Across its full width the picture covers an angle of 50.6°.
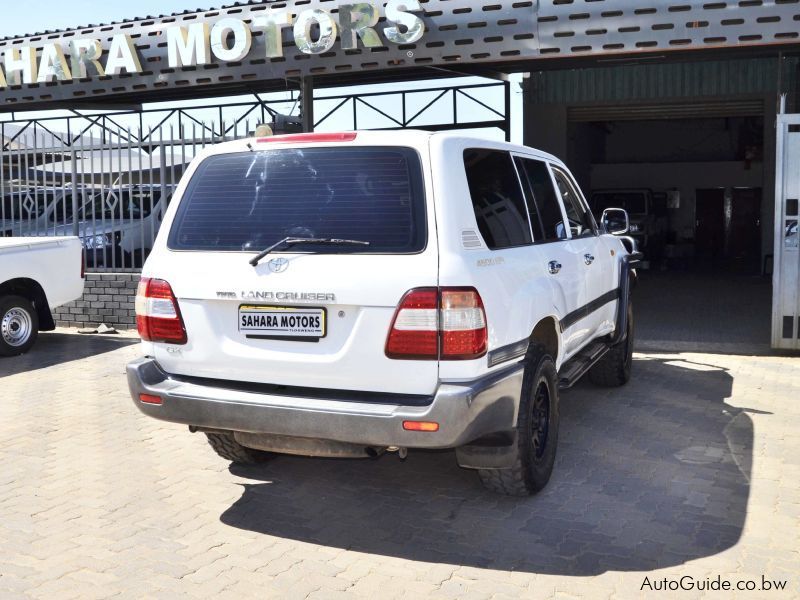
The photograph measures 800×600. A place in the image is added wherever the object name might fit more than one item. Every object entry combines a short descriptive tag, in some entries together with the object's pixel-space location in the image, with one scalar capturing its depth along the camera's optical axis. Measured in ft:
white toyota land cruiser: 12.39
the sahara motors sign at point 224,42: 33.60
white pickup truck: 30.27
